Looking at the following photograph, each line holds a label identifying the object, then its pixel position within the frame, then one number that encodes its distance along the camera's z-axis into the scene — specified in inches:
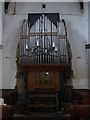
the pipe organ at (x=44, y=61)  200.7
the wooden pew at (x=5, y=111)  114.5
